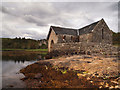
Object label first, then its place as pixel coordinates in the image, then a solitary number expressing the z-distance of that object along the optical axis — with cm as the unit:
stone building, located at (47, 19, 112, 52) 1862
